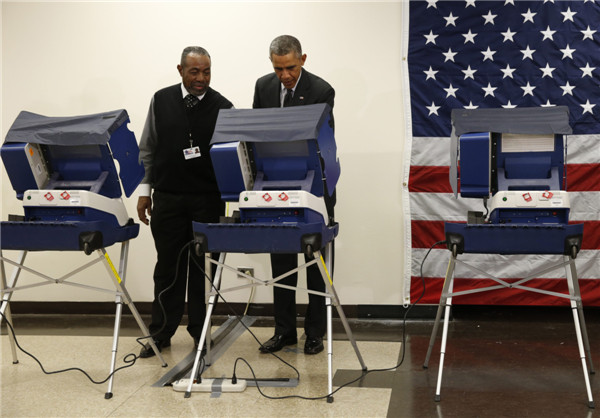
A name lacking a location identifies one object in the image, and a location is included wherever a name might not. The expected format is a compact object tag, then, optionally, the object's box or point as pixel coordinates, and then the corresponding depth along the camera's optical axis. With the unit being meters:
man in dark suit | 3.68
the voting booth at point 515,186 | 2.95
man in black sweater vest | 3.87
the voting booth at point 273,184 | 2.91
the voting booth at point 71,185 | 3.05
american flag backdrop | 4.42
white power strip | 3.21
